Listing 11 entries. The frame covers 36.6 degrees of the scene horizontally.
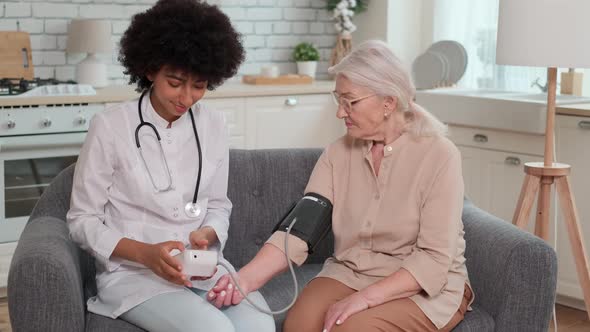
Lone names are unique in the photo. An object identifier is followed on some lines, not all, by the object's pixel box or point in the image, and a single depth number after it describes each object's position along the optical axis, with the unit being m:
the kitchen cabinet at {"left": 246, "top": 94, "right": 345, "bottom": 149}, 4.92
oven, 4.07
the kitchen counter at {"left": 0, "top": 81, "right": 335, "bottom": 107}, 4.07
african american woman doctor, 2.32
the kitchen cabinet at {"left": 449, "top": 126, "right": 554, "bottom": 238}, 4.10
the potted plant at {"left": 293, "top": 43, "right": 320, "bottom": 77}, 5.54
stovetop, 4.15
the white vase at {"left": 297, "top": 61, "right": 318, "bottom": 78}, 5.53
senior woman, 2.39
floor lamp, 3.21
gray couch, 2.24
